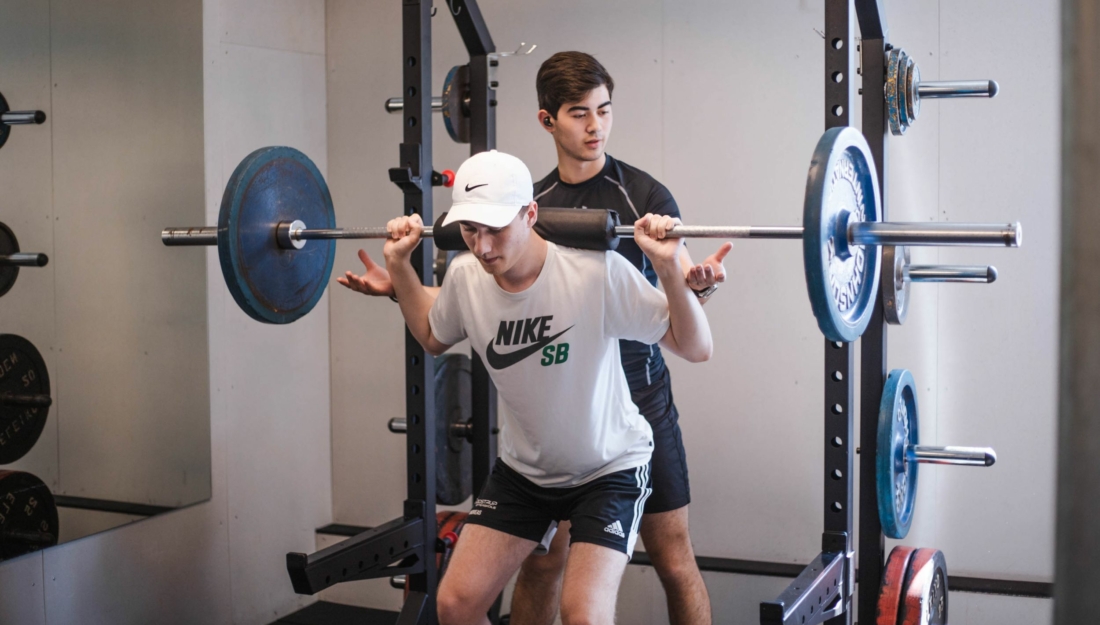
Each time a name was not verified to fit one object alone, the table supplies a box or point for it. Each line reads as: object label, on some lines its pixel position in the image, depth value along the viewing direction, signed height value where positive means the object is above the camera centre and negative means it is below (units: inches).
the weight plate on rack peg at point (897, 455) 109.6 -18.8
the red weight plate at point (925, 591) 105.8 -33.5
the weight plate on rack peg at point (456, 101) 128.9 +25.5
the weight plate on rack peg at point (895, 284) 110.8 +0.7
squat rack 112.8 -13.3
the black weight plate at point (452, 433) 132.3 -18.7
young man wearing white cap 87.1 -7.1
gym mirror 120.6 +3.3
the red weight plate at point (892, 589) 107.3 -32.8
